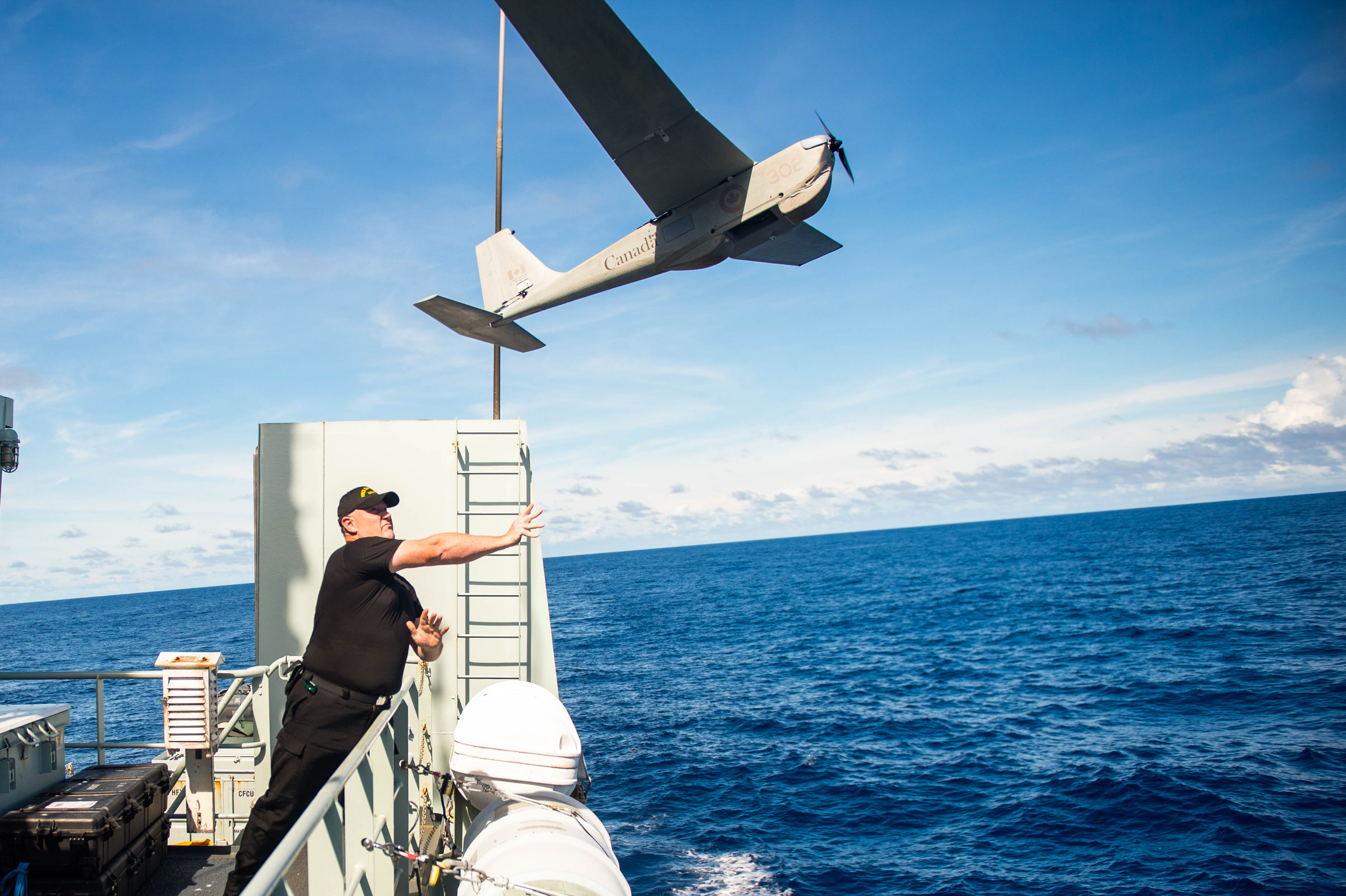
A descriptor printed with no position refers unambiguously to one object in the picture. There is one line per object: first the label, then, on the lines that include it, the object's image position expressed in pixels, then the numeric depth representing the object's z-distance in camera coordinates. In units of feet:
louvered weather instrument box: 18.75
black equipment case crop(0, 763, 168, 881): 13.79
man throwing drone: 11.66
